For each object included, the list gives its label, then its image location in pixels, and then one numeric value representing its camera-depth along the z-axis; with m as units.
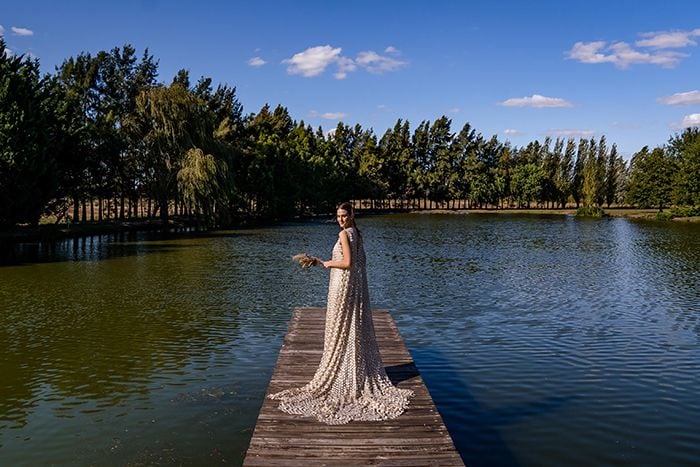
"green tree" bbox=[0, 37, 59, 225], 31.62
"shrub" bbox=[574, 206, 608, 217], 79.94
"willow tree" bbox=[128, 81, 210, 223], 47.09
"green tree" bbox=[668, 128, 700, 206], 73.62
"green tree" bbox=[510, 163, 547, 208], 100.50
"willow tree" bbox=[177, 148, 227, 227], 46.19
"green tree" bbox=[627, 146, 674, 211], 81.62
